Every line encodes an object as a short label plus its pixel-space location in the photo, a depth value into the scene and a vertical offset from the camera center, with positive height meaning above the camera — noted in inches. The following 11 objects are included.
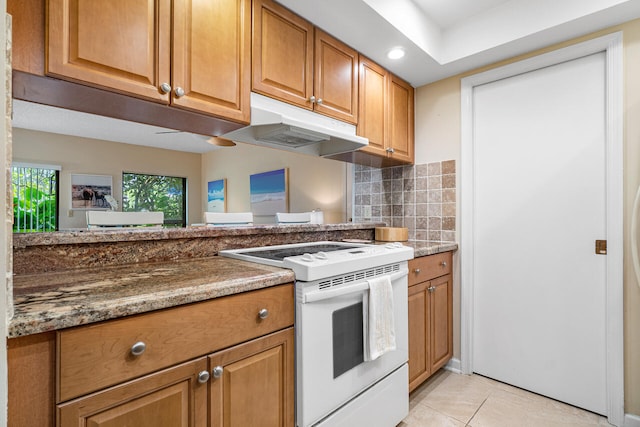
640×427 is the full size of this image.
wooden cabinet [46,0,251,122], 37.5 +23.4
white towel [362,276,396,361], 53.0 -18.7
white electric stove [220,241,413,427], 44.2 -19.7
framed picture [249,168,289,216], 99.9 +7.4
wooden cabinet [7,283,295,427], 26.0 -15.6
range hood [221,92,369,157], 56.2 +17.4
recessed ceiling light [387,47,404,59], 75.3 +40.3
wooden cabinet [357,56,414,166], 79.4 +28.1
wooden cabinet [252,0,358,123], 56.8 +31.3
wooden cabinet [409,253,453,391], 71.4 -27.2
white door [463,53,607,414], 69.0 -4.3
